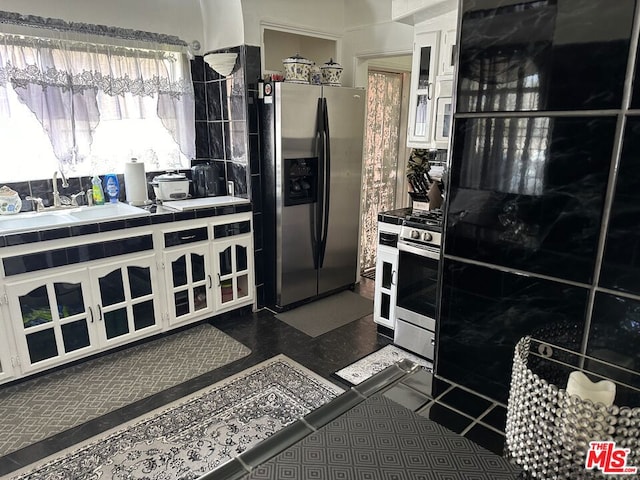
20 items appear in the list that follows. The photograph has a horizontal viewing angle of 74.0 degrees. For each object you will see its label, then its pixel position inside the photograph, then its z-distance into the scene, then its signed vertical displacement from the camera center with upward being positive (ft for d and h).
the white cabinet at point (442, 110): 9.45 +0.73
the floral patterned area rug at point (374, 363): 9.23 -4.93
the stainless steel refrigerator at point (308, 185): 11.14 -1.17
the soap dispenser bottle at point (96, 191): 10.62 -1.21
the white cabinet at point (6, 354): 8.11 -4.02
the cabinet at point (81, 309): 8.36 -3.50
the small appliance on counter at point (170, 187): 11.39 -1.18
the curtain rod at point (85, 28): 9.02 +2.58
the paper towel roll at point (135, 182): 10.83 -1.02
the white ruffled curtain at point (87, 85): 9.30 +1.32
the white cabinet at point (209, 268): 10.43 -3.19
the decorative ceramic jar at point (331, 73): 11.94 +1.92
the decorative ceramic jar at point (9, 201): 9.34 -1.30
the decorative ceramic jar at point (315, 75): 11.90 +1.84
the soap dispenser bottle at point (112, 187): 10.84 -1.13
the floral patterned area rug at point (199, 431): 6.70 -4.99
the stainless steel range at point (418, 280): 9.23 -3.07
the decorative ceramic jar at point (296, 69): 11.30 +1.92
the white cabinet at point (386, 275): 10.12 -3.18
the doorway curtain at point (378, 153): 14.51 -0.37
